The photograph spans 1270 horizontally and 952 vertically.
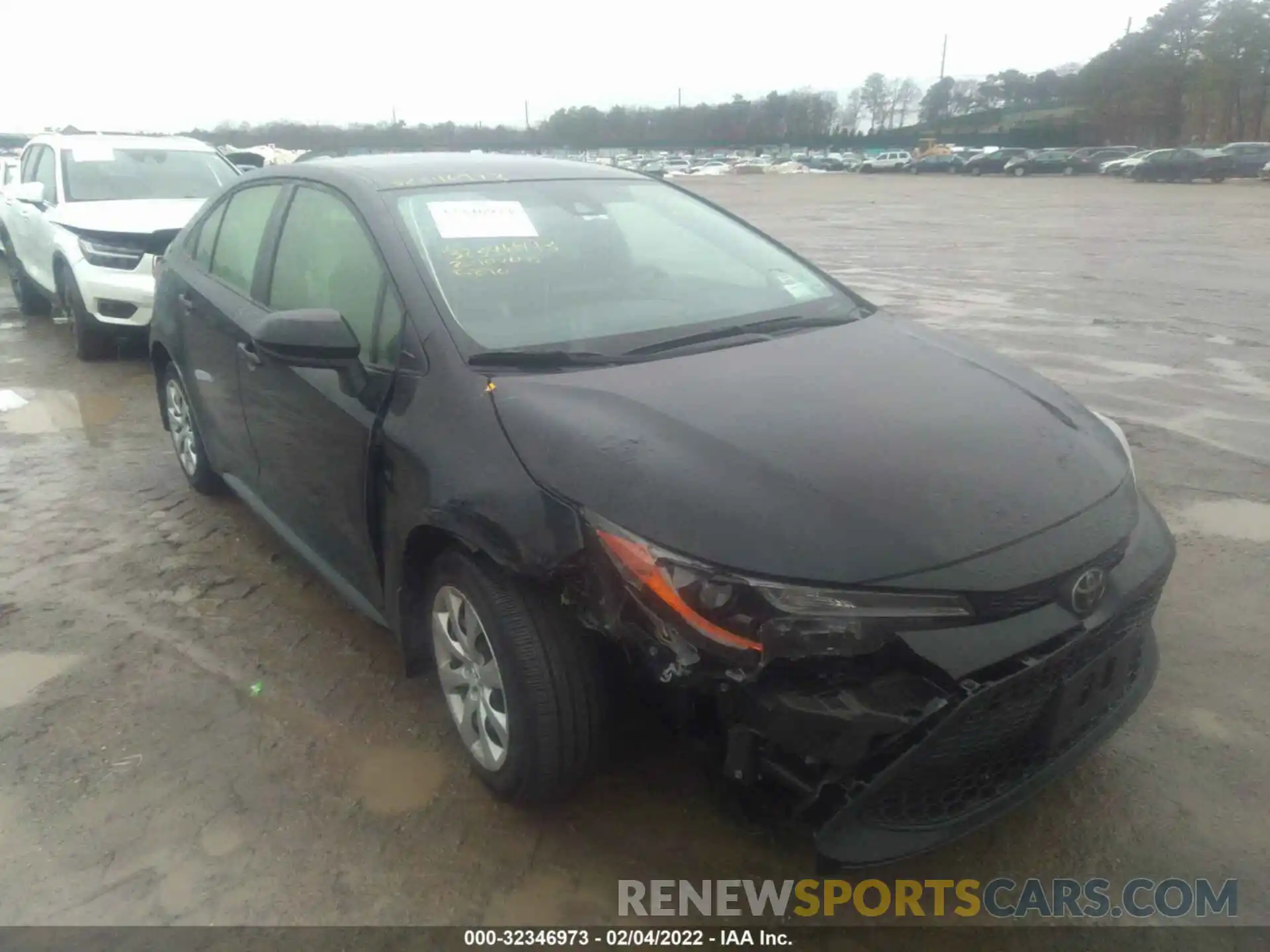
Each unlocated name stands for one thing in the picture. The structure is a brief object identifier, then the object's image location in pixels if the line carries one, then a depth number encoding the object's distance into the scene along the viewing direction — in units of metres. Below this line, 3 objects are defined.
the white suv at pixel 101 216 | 7.39
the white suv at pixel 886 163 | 58.76
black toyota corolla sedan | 1.99
